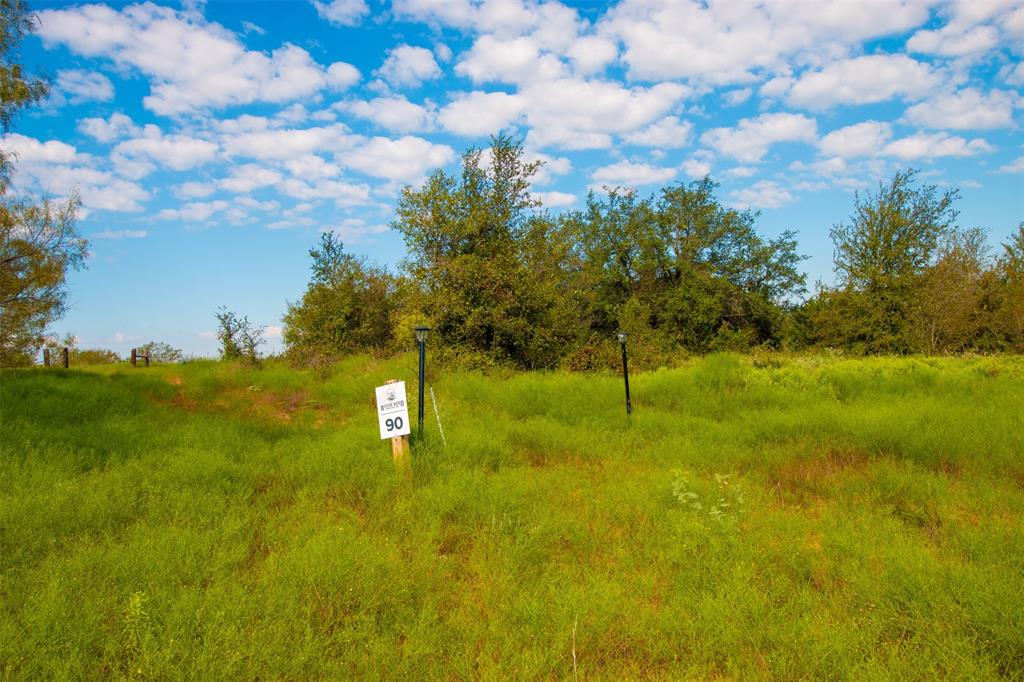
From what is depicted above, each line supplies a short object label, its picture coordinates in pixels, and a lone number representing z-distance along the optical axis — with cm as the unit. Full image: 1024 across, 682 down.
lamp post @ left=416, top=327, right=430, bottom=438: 789
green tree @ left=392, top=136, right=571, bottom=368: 1708
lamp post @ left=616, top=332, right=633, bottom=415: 1019
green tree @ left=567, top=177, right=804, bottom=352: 2845
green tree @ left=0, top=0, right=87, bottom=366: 1389
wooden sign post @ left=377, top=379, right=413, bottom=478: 658
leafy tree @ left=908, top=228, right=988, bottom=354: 2308
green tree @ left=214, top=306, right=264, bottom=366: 1811
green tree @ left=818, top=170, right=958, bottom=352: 2441
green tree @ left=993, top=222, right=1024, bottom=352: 2090
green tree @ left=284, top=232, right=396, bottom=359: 2119
